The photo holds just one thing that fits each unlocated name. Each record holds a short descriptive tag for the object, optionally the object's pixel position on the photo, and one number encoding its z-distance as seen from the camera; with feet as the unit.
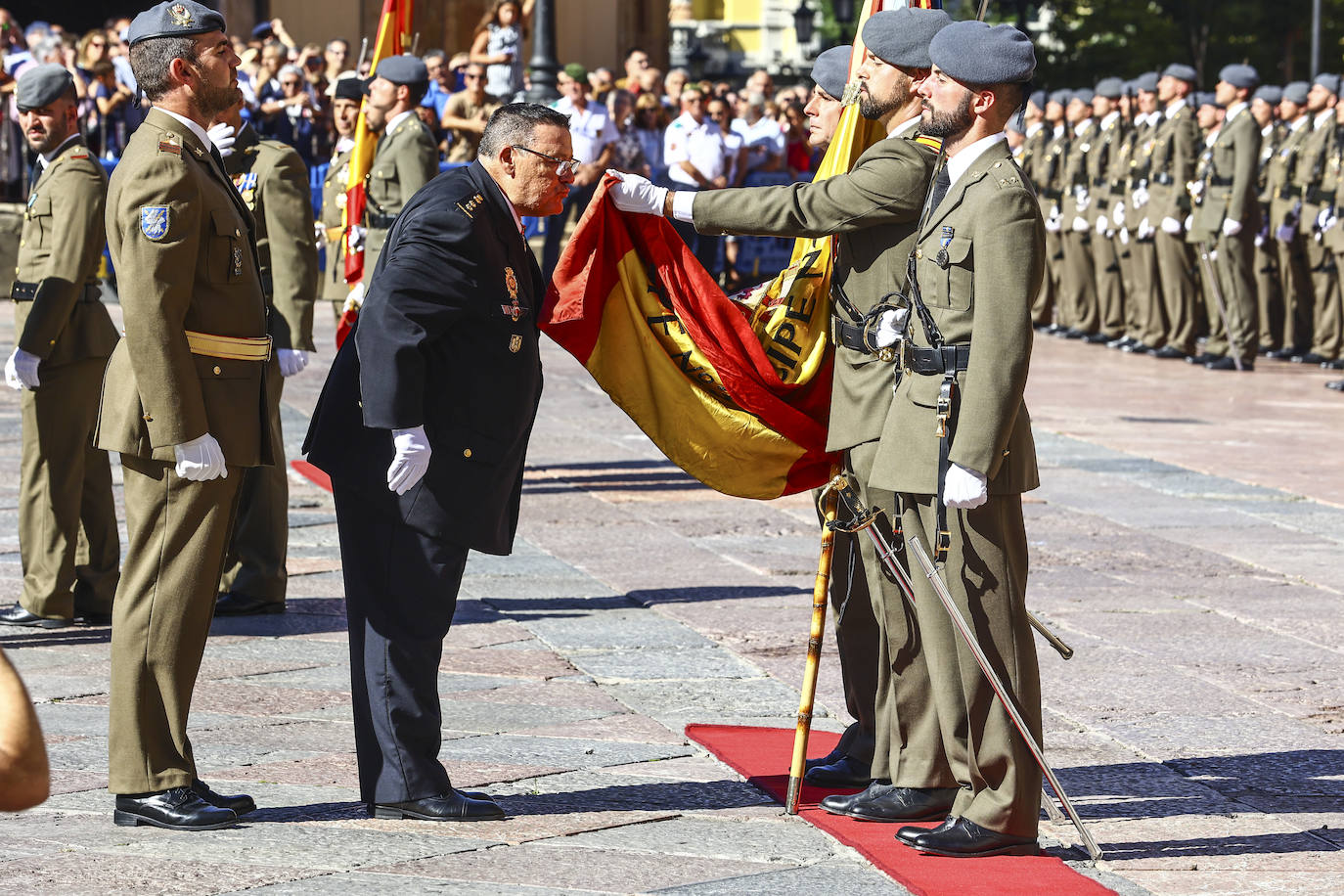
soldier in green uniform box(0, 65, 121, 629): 40.50
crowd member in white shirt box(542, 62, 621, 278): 101.19
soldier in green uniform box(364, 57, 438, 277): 55.72
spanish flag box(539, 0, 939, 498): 31.81
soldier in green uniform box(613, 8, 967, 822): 29.99
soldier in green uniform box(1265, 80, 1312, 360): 97.60
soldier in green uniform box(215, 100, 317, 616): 43.55
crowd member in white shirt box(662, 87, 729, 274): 108.47
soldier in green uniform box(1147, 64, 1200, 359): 99.55
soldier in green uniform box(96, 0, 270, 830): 28.94
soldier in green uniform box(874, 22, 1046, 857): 27.50
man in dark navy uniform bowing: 29.30
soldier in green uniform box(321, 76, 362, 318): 58.59
